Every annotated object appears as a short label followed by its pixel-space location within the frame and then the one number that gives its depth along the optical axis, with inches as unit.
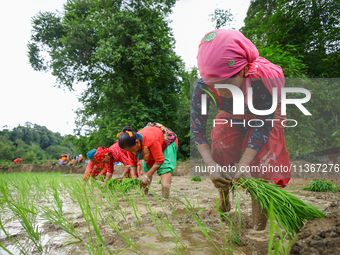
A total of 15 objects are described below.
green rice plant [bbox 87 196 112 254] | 45.6
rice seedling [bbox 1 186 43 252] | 54.2
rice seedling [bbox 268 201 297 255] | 26.0
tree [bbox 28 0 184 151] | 431.2
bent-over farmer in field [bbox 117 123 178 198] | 109.5
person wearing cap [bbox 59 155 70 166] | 624.7
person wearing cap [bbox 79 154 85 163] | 647.8
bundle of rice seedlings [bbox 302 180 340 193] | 136.0
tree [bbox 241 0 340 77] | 222.1
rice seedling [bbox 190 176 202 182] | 247.5
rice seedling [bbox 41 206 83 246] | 56.5
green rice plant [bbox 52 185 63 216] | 73.4
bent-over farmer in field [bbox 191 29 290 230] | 54.6
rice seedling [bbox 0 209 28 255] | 52.4
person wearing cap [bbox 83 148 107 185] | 173.9
